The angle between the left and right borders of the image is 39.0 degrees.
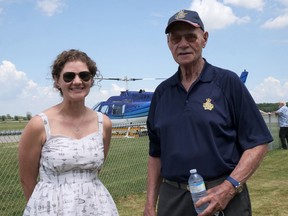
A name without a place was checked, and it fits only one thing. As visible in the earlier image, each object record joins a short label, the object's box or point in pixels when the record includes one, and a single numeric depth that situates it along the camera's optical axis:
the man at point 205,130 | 2.64
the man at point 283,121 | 15.35
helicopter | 25.47
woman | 2.72
